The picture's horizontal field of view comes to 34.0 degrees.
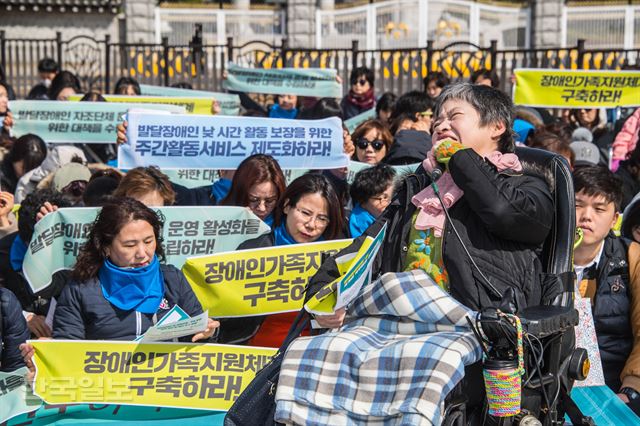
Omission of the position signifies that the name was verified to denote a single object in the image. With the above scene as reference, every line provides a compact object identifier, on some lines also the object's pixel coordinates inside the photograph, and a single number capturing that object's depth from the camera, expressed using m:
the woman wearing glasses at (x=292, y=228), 5.80
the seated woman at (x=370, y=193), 6.65
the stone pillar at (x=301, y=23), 27.27
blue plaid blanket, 3.40
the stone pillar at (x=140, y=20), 27.62
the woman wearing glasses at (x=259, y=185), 6.61
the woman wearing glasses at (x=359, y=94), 11.59
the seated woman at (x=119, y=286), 5.14
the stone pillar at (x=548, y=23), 27.42
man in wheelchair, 3.71
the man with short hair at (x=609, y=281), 5.21
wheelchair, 3.56
